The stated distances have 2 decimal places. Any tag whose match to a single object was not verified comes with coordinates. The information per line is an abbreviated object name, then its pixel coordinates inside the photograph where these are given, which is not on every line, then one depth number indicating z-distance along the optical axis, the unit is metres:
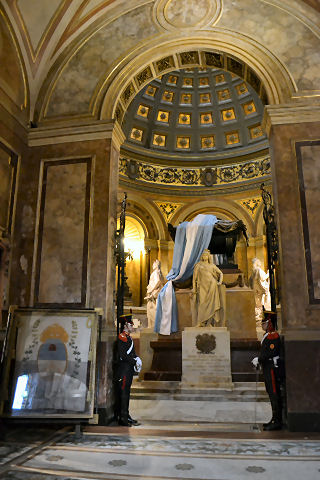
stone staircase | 6.49
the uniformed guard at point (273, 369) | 5.82
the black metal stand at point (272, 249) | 7.07
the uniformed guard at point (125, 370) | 6.05
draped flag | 9.44
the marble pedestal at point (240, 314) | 9.18
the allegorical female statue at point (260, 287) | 13.51
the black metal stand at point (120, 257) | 7.36
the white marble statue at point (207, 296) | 8.60
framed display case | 5.14
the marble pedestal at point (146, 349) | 9.01
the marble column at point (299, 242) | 5.82
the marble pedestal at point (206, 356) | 7.80
